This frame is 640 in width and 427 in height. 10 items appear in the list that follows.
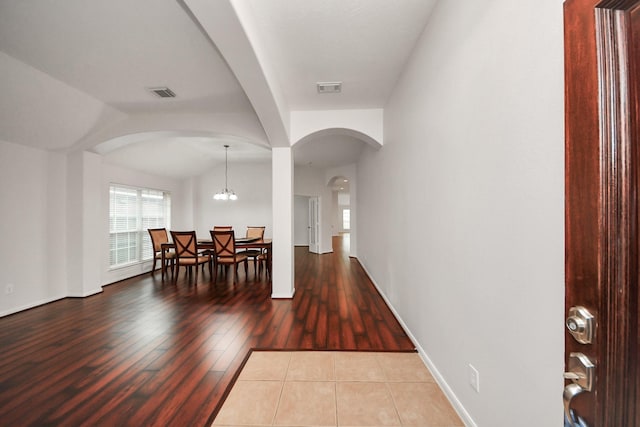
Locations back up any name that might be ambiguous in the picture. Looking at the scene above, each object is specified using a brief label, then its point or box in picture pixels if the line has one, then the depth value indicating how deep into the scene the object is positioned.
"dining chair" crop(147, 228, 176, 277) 5.44
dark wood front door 0.57
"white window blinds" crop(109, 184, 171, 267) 5.13
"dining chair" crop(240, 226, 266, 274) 6.74
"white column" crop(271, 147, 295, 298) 3.85
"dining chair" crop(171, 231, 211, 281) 5.07
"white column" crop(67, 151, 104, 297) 4.02
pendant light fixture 6.15
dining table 5.21
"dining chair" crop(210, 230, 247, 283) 4.94
